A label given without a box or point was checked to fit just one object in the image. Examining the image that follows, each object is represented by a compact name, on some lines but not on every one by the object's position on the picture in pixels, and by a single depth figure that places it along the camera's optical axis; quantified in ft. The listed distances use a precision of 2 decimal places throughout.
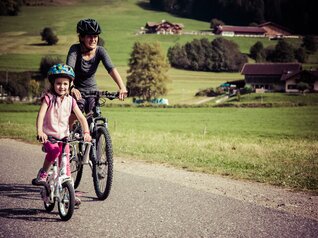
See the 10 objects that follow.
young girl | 18.89
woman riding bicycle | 22.48
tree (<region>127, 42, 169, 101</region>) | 240.12
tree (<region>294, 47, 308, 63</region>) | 315.99
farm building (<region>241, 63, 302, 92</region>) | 250.57
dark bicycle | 21.68
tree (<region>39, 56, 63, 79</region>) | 231.71
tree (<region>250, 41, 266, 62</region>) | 345.88
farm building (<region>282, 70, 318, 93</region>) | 232.43
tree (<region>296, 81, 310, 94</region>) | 224.12
